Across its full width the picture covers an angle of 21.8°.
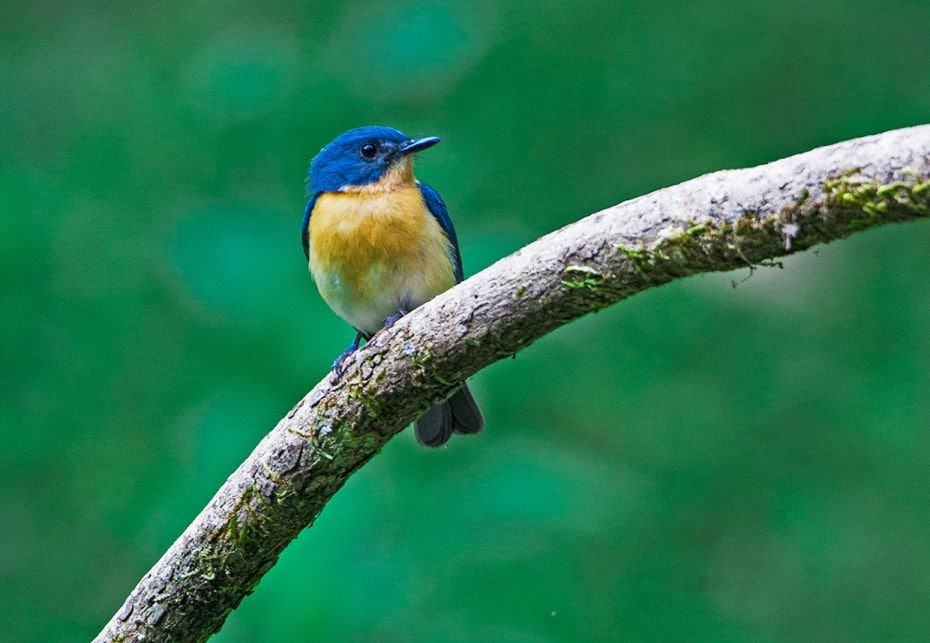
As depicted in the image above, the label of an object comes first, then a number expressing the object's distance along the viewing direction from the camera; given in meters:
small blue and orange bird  7.60
